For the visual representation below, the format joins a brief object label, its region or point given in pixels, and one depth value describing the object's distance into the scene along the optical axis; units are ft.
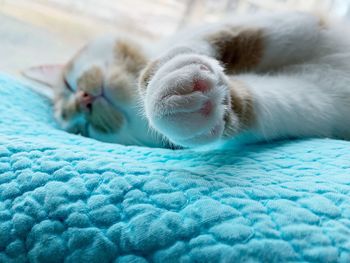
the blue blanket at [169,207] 0.25
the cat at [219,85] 0.35
